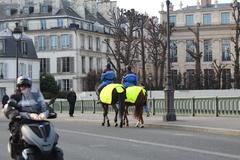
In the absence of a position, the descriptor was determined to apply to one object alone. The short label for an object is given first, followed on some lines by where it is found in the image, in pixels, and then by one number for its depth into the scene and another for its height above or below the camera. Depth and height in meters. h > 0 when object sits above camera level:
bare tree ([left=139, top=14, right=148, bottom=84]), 79.86 +9.67
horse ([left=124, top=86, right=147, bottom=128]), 23.05 -0.35
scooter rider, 9.88 -0.20
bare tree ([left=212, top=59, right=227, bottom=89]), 57.53 +1.03
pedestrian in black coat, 35.81 -0.63
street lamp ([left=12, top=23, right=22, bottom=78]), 35.22 +3.46
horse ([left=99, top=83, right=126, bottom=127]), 22.86 -0.22
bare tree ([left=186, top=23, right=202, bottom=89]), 57.75 +1.21
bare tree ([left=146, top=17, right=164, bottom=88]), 78.80 +6.81
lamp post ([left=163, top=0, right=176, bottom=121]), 24.91 -0.48
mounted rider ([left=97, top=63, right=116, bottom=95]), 23.53 +0.50
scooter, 9.48 -0.81
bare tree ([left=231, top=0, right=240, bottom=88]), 55.28 +1.93
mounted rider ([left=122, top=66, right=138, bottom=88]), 23.70 +0.41
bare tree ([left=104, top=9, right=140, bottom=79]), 76.06 +7.60
